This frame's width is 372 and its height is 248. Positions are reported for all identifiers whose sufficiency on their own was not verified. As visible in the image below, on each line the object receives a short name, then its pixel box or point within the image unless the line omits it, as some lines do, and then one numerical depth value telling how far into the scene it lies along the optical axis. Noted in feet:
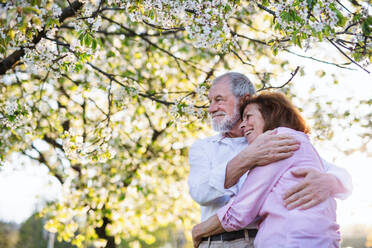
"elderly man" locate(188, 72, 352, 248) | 6.79
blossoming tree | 14.26
